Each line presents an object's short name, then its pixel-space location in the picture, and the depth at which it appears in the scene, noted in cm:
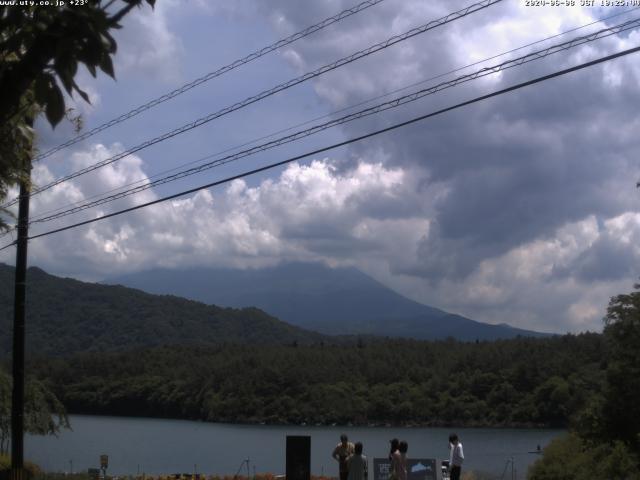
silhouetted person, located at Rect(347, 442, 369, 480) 1613
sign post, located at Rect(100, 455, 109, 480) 2569
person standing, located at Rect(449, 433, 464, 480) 1872
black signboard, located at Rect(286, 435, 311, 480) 1664
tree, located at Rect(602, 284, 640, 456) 2361
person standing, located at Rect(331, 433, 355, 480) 1734
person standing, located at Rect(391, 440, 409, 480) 1712
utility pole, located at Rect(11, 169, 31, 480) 1916
